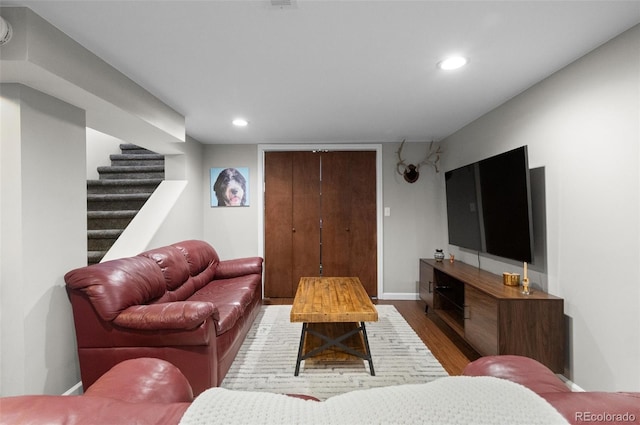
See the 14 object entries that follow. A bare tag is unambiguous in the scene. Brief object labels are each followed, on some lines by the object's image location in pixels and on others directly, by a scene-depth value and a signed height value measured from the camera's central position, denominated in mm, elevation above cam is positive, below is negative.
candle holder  2146 -561
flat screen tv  2217 +78
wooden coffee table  2113 -748
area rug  2086 -1233
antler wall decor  4145 +748
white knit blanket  513 -366
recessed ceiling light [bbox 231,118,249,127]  3193 +1106
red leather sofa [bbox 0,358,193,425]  551 -386
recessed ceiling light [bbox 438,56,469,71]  1921 +1058
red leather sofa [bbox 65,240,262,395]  1808 -710
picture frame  4305 +475
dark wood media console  2006 -801
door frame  4211 +973
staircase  3119 +362
